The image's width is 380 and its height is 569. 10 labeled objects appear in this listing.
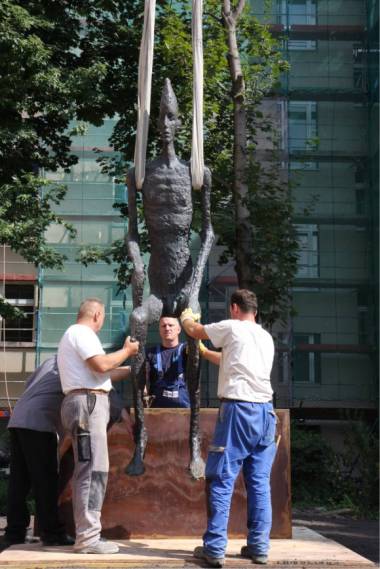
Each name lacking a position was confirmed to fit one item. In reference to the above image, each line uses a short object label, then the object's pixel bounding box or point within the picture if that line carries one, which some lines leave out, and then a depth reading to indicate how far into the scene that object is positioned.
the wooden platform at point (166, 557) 5.95
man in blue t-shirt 7.54
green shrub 14.09
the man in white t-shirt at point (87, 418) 6.28
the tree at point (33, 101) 14.88
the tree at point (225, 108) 15.42
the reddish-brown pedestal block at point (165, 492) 7.21
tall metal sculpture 7.19
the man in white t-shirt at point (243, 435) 6.06
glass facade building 23.47
